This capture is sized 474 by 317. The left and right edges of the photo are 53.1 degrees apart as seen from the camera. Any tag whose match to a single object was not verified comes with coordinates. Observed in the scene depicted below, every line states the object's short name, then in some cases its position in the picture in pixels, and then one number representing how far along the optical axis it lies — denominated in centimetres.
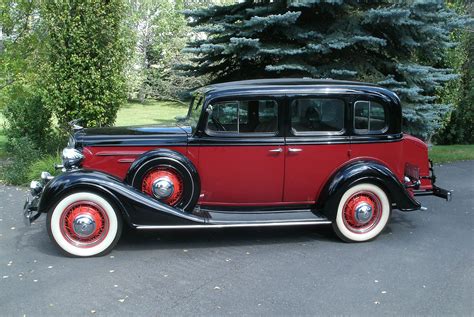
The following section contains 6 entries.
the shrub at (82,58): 835
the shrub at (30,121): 976
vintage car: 500
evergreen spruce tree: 869
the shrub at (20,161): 816
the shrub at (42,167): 797
